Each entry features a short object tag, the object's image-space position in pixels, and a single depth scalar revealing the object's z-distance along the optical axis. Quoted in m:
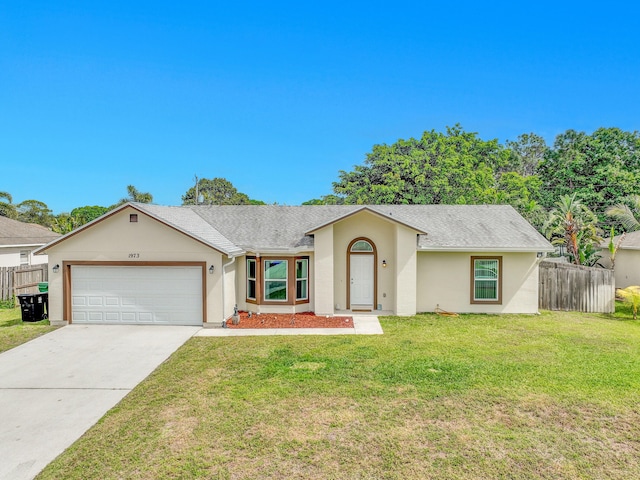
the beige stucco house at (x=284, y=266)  12.80
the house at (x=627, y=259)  19.09
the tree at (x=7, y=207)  45.16
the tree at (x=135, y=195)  41.88
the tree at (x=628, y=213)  23.78
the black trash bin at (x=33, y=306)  13.32
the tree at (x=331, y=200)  39.97
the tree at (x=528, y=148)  50.38
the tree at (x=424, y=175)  31.91
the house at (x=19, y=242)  21.09
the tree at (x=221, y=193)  64.75
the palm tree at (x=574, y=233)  19.36
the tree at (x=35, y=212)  50.94
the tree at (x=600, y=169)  29.33
